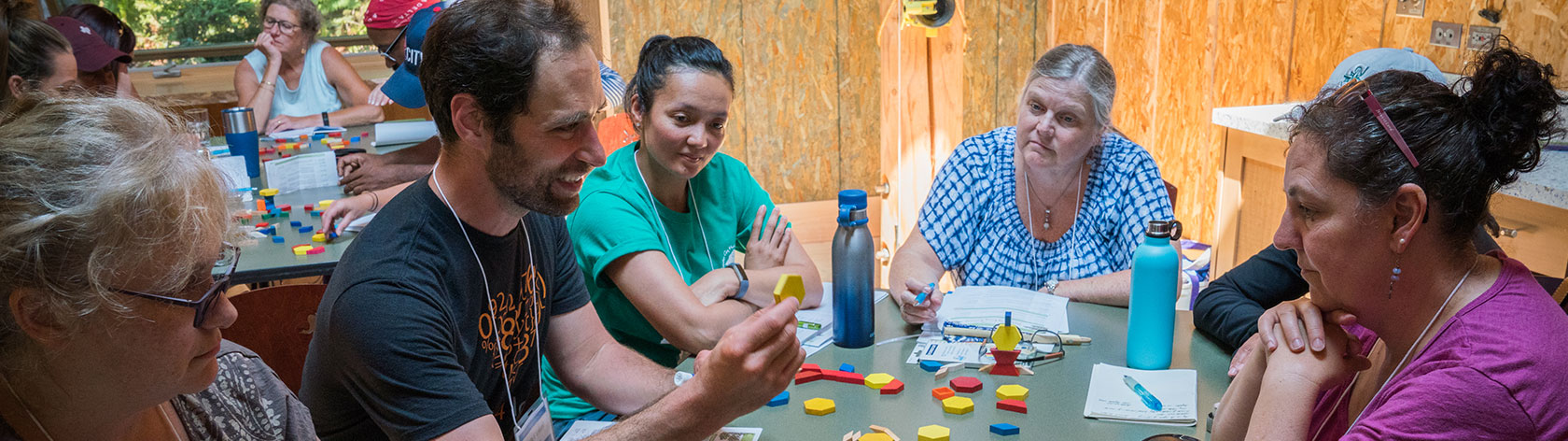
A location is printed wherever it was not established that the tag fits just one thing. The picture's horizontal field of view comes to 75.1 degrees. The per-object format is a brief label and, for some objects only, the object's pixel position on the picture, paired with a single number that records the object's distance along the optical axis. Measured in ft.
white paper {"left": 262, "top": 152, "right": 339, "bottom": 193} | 11.29
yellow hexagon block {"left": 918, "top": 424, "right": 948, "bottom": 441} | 4.96
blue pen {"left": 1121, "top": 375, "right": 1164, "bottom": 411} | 5.37
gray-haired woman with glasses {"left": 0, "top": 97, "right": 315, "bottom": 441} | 3.16
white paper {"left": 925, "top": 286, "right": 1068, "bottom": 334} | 6.72
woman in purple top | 3.84
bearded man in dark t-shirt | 4.51
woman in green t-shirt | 6.81
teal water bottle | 5.65
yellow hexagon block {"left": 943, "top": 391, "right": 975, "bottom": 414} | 5.32
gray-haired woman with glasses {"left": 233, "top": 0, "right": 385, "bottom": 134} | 15.57
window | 19.81
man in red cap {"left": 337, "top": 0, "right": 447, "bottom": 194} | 11.16
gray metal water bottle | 6.24
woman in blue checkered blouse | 8.20
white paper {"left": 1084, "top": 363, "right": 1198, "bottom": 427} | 5.26
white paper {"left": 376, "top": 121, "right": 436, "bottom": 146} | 13.79
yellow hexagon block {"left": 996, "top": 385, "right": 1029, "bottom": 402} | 5.48
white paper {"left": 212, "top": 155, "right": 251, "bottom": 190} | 11.17
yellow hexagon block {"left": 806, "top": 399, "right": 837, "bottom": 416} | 5.40
